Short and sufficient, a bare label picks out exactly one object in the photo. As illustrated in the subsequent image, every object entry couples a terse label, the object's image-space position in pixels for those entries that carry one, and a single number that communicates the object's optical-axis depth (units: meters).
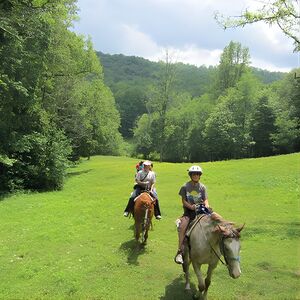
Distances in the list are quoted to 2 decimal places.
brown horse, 13.70
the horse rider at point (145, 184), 14.64
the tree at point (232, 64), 89.94
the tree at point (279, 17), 15.94
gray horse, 8.11
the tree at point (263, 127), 69.06
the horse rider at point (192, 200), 10.23
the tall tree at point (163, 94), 62.72
